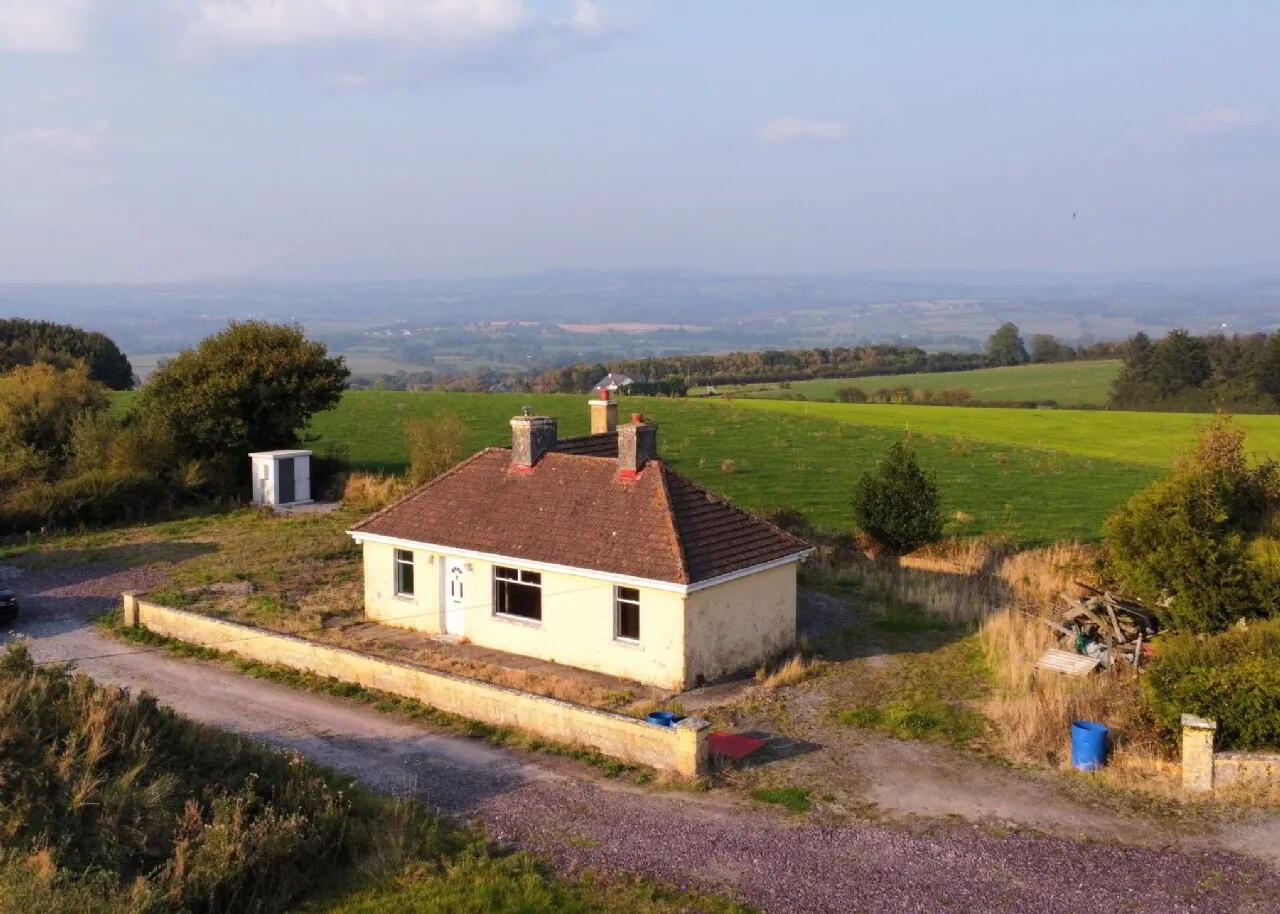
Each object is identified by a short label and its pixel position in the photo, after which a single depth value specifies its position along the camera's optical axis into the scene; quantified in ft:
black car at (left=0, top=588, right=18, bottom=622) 77.56
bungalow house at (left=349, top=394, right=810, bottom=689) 65.36
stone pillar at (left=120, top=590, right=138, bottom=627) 77.05
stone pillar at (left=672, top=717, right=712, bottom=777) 50.21
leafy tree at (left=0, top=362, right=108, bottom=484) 126.41
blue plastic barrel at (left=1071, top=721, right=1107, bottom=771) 51.65
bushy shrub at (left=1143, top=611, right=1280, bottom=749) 50.16
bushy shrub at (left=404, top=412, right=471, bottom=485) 124.16
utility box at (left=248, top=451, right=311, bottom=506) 124.57
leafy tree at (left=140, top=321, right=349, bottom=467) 127.34
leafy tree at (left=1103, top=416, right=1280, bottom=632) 66.39
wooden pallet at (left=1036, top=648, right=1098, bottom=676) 64.85
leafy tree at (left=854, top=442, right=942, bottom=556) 97.66
